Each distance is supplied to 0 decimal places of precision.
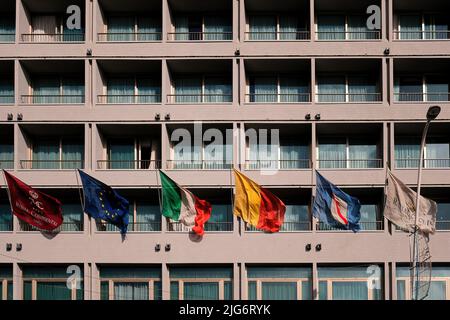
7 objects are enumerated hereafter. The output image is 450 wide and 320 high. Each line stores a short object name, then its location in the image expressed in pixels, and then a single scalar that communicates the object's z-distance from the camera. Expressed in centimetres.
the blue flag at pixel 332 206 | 3650
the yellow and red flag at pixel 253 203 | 3697
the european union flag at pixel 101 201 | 3719
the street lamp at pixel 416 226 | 3313
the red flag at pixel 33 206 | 3728
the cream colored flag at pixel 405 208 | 3609
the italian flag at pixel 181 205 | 3728
